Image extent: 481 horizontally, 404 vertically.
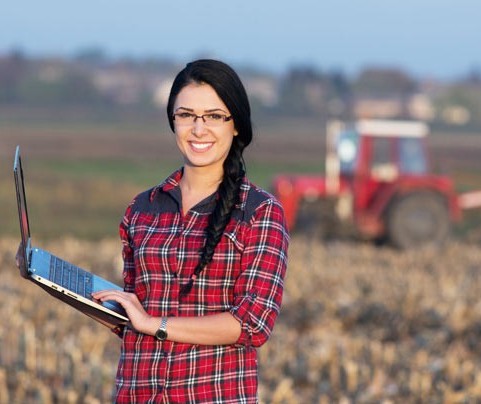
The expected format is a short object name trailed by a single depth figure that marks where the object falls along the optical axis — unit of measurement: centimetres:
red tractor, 2504
